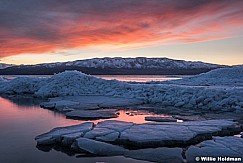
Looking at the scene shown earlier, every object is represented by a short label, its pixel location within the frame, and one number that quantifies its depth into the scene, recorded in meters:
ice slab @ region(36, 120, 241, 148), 5.70
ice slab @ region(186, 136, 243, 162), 4.80
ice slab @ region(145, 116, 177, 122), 8.25
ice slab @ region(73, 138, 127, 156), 5.17
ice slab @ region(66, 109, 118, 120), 9.01
